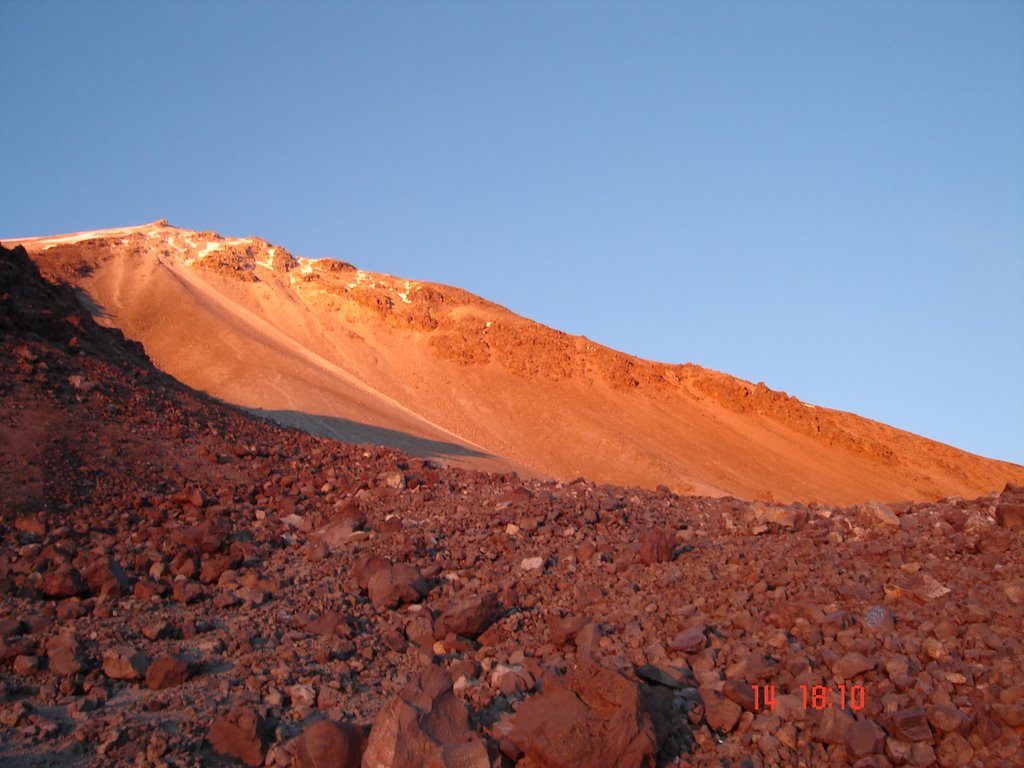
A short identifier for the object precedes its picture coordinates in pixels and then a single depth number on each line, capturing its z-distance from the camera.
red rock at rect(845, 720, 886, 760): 4.08
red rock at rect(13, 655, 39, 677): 4.86
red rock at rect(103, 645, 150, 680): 4.87
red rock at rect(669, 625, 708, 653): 5.03
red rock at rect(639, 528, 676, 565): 6.71
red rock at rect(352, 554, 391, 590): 6.45
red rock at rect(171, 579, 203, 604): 6.11
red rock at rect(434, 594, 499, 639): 5.54
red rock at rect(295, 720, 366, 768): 3.98
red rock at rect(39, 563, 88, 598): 5.91
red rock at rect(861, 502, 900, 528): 7.20
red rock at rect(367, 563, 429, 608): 6.14
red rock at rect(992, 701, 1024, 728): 4.11
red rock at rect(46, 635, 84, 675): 4.86
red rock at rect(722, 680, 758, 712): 4.47
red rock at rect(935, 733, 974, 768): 4.01
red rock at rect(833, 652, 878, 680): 4.63
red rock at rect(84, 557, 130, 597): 6.04
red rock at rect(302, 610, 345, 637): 5.58
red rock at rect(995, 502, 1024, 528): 6.45
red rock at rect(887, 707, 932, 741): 4.13
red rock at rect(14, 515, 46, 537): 6.81
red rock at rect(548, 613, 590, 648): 5.38
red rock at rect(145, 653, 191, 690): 4.81
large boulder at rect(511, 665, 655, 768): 3.97
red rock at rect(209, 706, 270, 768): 4.07
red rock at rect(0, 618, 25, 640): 5.24
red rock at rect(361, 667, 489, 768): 3.95
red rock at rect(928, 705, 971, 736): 4.13
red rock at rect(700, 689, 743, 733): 4.39
